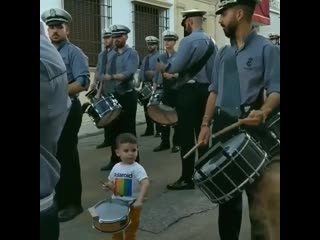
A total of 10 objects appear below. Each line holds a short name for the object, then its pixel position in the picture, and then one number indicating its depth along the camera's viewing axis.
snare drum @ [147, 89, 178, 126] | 5.01
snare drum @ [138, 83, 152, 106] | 7.04
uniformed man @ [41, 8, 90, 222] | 3.57
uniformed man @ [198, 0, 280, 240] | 2.57
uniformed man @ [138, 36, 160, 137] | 7.72
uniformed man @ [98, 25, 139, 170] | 5.12
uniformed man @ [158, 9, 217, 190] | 3.92
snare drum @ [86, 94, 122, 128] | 4.69
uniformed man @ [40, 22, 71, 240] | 1.46
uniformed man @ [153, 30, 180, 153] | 5.33
